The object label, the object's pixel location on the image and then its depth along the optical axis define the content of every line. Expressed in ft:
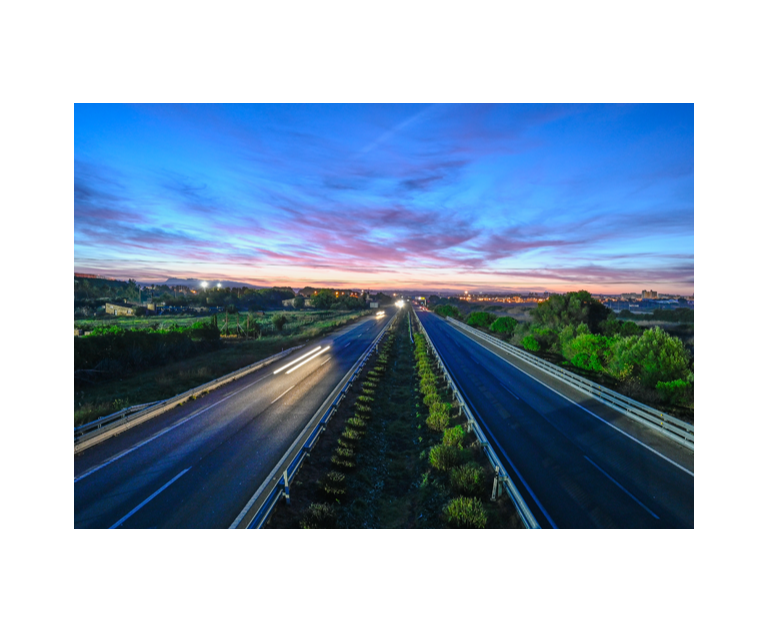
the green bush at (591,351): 67.82
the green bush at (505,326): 137.39
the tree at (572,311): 103.50
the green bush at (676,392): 43.32
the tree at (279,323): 145.48
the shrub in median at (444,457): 27.27
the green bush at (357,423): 36.30
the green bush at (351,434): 33.19
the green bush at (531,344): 96.73
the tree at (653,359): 47.93
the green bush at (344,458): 27.35
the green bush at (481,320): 173.27
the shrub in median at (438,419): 36.88
